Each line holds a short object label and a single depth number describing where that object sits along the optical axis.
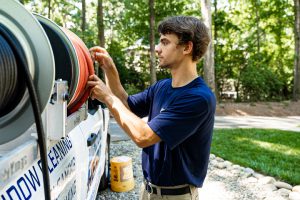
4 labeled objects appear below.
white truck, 1.29
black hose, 1.26
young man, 2.20
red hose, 1.98
